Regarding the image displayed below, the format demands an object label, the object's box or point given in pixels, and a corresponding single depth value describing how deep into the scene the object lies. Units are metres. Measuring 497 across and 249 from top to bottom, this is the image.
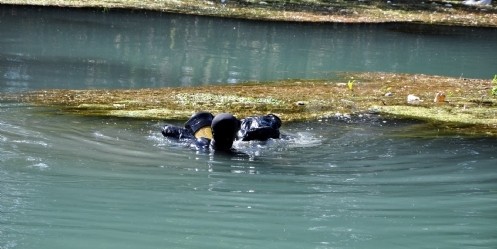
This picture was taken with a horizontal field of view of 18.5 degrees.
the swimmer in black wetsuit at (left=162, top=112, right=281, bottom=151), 16.93
